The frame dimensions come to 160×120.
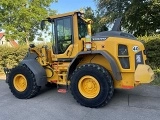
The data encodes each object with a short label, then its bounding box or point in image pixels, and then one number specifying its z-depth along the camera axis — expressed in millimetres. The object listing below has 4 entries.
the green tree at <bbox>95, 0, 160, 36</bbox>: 9110
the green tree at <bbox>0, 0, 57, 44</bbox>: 13786
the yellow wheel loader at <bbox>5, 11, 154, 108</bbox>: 2658
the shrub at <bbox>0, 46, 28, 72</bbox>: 6576
